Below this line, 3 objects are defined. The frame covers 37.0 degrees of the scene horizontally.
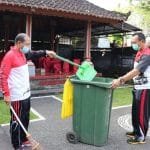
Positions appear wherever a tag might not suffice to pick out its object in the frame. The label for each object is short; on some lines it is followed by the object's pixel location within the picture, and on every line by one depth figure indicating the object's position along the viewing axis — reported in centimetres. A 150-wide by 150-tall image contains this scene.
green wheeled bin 377
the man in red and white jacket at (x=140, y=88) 376
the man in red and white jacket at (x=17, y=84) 347
